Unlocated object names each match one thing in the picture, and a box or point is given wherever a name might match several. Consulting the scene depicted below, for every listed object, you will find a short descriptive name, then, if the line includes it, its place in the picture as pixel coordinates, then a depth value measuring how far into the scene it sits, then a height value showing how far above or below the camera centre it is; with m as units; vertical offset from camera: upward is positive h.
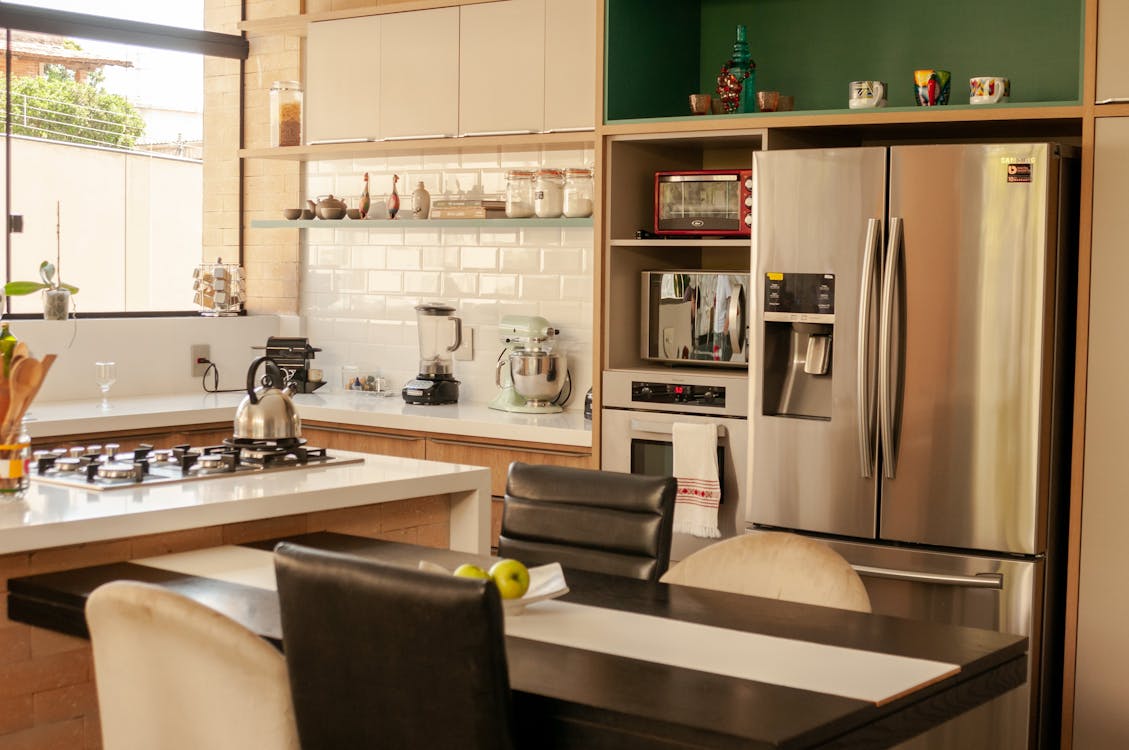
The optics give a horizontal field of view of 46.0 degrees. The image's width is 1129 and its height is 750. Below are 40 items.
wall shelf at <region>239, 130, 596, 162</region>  5.04 +0.63
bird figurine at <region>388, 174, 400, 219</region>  5.57 +0.42
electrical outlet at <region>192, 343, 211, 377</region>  5.84 -0.25
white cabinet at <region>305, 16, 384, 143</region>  5.50 +0.93
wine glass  5.10 -0.30
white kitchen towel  4.29 -0.55
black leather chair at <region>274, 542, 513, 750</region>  1.69 -0.46
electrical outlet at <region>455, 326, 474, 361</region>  5.64 -0.19
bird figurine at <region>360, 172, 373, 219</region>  5.61 +0.42
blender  5.47 -0.17
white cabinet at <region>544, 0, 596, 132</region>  4.86 +0.89
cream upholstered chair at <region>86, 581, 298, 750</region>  1.87 -0.54
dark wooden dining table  1.70 -0.54
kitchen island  2.55 -0.49
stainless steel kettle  3.39 -0.30
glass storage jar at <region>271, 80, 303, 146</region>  5.88 +0.82
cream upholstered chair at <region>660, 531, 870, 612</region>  2.52 -0.52
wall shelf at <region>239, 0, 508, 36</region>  5.31 +1.21
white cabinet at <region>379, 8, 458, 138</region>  5.27 +0.92
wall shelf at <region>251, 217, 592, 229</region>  4.98 +0.32
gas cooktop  3.01 -0.40
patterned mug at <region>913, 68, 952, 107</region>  4.12 +0.70
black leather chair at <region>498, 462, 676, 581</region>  2.80 -0.46
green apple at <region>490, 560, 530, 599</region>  2.26 -0.47
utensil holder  2.76 -0.37
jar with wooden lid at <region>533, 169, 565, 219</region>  5.09 +0.43
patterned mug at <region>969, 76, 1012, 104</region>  3.99 +0.67
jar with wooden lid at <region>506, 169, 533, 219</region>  5.16 +0.43
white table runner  1.90 -0.53
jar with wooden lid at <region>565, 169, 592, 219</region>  5.01 +0.42
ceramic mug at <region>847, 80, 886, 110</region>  4.16 +0.68
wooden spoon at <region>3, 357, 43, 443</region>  2.77 -0.19
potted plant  5.30 -0.03
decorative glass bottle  4.64 +0.80
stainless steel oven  4.30 -0.38
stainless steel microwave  4.46 -0.04
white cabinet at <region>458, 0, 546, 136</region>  5.00 +0.90
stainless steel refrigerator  3.75 -0.19
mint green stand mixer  5.11 -0.26
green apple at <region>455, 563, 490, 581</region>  2.12 -0.43
